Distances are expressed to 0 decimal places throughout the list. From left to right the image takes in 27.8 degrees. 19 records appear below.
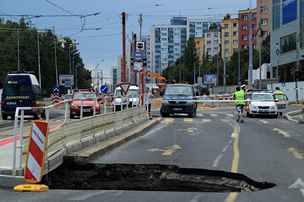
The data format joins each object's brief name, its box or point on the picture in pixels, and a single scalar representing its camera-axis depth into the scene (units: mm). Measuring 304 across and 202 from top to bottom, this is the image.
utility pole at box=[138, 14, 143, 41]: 48281
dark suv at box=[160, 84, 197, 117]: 36844
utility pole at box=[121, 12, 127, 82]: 43825
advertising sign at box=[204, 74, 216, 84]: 128175
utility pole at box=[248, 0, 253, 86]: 69338
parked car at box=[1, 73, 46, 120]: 38375
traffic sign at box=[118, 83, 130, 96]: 36031
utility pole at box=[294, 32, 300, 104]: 52625
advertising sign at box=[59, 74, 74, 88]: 85975
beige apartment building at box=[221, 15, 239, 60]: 164500
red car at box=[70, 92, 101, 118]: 20744
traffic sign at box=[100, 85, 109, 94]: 52906
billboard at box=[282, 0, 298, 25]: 73688
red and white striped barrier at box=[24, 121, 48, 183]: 10844
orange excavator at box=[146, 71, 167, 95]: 71125
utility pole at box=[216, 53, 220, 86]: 133300
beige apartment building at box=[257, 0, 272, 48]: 140625
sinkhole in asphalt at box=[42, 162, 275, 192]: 10977
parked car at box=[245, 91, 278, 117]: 37594
